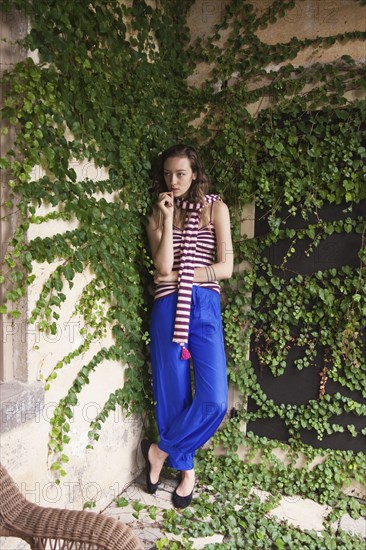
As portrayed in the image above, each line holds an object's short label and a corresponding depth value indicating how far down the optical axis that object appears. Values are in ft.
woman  9.00
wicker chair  4.95
